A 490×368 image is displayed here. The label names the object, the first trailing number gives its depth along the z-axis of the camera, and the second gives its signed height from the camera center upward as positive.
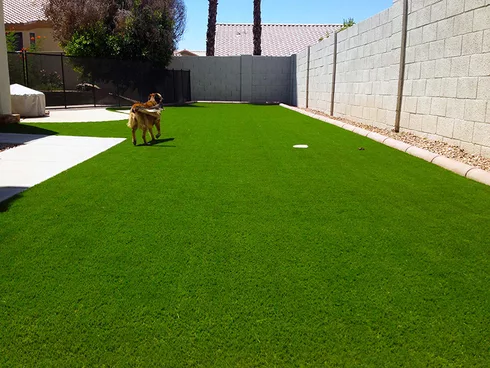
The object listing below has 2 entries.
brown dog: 9.25 -0.55
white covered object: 15.02 -0.50
